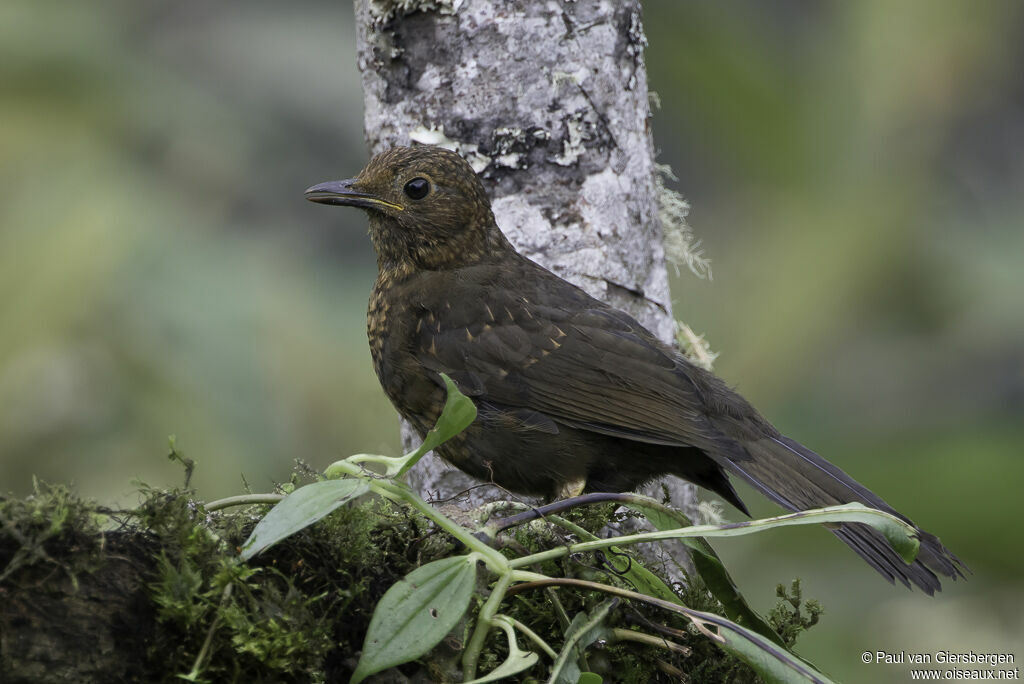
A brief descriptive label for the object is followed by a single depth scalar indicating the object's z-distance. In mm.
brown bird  5650
